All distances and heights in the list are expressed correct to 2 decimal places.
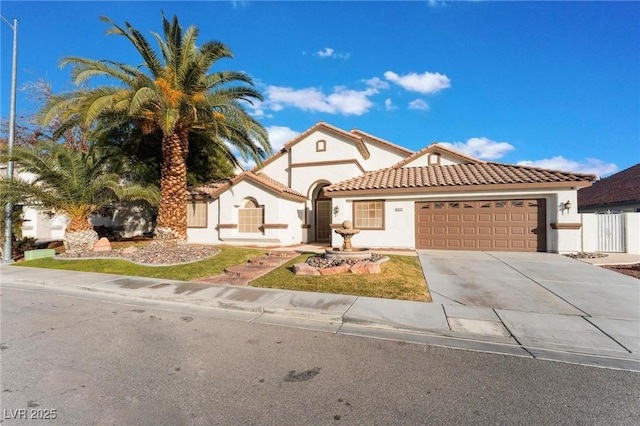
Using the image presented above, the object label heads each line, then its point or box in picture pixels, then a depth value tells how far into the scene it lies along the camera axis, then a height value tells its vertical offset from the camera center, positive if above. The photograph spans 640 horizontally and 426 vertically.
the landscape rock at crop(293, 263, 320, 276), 9.46 -1.55
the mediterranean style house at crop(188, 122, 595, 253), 14.05 +1.01
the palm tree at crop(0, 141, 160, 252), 13.03 +1.44
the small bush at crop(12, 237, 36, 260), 15.80 -1.39
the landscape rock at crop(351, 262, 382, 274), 9.36 -1.49
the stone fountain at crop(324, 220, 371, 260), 10.59 -1.12
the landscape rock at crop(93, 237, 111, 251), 14.42 -1.21
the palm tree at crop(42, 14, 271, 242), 12.02 +4.87
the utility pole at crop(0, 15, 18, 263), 13.37 +2.45
